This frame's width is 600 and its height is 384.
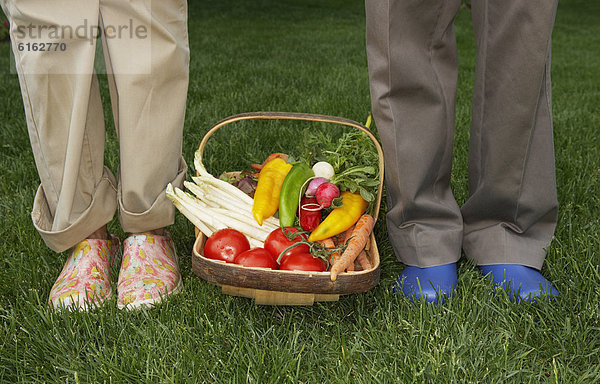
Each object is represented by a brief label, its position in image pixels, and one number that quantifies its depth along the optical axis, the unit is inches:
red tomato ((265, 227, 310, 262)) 58.9
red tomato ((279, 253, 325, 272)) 55.1
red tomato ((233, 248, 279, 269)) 55.9
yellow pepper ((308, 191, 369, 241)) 62.0
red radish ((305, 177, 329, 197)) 66.2
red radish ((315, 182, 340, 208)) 64.1
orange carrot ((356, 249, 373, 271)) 60.0
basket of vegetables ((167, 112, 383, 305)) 53.7
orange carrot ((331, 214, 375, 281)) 54.1
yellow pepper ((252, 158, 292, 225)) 65.1
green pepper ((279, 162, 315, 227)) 64.5
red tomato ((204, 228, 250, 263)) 58.6
